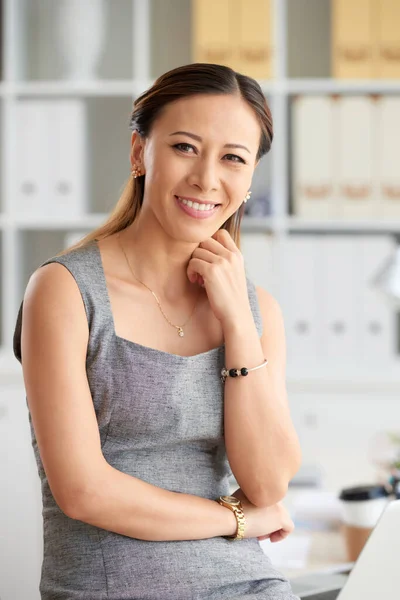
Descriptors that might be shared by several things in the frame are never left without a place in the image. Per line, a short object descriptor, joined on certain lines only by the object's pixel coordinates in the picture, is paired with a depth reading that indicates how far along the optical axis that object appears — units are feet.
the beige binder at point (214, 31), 17.60
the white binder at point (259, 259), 18.03
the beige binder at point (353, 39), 17.57
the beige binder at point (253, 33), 17.65
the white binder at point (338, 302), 18.00
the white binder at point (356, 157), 17.86
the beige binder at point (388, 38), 17.50
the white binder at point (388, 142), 17.85
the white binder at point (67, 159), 18.37
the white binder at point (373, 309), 17.93
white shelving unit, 18.24
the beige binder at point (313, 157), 17.81
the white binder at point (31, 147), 18.40
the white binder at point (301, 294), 18.11
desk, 8.25
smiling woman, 6.43
